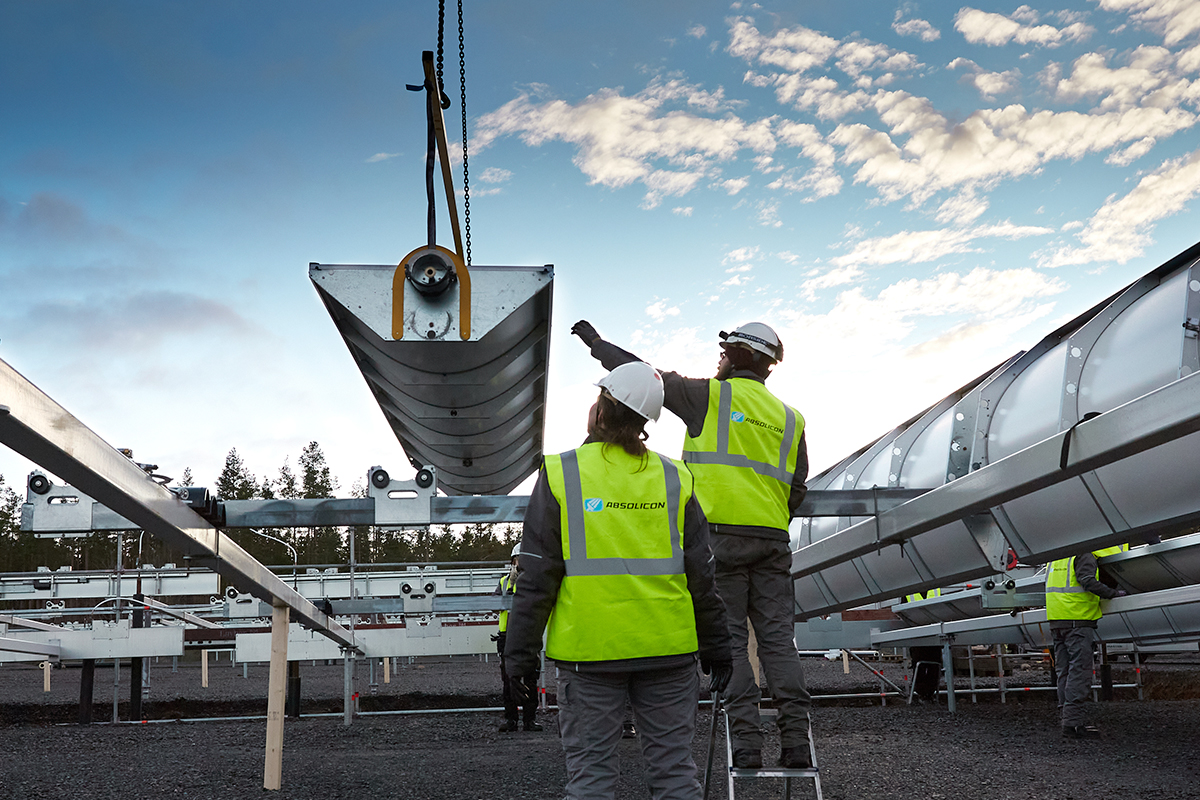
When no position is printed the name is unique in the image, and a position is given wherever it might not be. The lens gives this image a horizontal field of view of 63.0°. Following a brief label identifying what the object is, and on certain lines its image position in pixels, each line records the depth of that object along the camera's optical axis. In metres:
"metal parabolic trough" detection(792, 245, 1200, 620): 3.70
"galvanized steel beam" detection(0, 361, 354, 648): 2.57
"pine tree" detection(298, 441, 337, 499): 72.31
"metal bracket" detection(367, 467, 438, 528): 4.56
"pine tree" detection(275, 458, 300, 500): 75.31
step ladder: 3.84
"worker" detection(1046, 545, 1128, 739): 7.88
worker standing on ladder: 4.04
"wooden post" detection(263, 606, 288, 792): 5.68
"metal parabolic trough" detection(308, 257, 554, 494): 4.61
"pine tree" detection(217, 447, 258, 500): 72.69
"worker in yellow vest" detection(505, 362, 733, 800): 2.99
